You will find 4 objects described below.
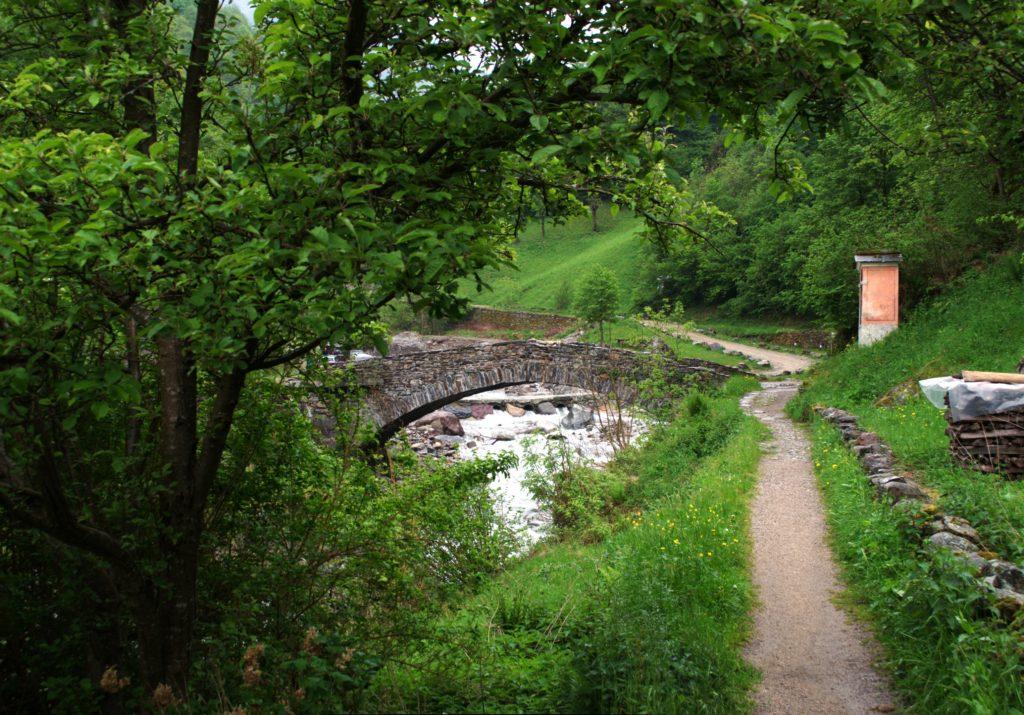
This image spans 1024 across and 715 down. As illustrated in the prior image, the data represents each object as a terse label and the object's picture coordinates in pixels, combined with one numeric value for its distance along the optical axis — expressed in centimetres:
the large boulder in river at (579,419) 2317
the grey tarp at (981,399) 696
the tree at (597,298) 2790
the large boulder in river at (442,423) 2294
